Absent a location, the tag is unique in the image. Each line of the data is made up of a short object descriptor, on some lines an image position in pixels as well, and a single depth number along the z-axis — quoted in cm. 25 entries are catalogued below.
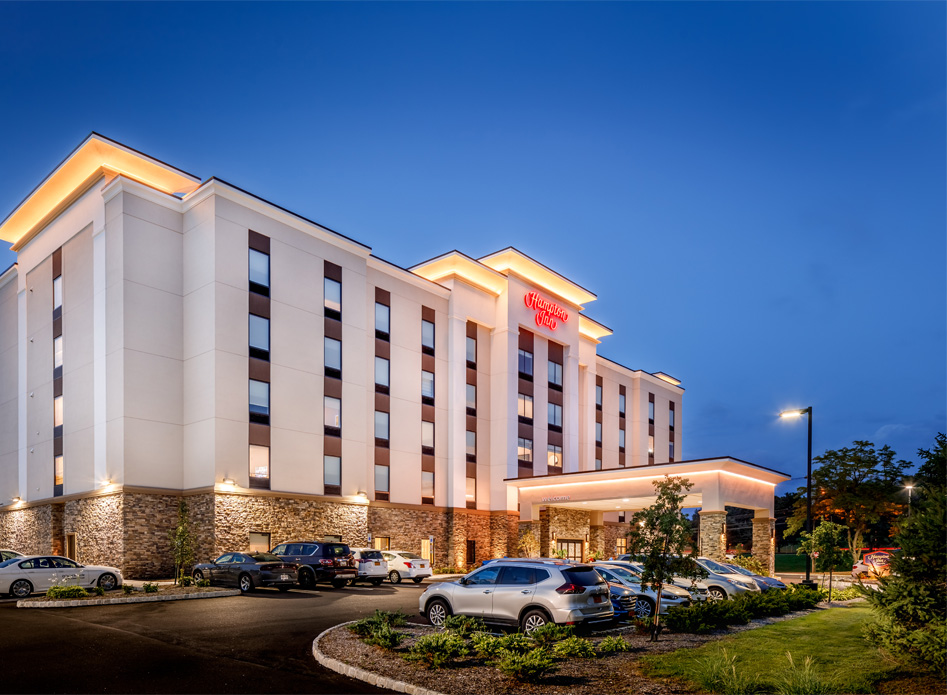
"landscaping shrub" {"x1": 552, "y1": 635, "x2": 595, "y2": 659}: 1253
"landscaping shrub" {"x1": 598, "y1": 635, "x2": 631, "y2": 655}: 1312
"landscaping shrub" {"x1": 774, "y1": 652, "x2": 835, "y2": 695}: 948
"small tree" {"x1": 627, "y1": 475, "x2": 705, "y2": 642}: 1548
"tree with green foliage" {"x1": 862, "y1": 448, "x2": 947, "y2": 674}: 966
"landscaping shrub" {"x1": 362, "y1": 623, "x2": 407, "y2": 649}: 1340
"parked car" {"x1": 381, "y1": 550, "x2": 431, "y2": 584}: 3394
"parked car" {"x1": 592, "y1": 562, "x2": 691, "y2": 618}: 1942
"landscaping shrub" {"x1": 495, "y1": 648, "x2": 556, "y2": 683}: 1098
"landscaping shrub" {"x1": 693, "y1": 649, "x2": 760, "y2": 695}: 999
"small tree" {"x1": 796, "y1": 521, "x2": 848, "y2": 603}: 2706
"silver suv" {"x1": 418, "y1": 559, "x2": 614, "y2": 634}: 1496
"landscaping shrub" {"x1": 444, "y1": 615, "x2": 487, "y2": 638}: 1436
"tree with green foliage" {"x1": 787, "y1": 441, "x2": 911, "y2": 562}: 5162
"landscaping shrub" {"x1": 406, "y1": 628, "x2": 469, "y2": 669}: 1197
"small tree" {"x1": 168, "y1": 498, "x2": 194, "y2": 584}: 2878
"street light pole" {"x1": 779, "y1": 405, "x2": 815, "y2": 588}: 2792
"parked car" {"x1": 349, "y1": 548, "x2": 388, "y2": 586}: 3117
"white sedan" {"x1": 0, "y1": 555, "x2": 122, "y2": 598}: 2511
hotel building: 3484
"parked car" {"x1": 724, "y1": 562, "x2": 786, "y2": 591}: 2695
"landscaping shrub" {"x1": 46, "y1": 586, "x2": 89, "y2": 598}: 2272
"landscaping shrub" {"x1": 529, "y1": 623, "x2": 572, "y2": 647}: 1331
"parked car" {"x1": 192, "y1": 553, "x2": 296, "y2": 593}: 2658
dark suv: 2852
